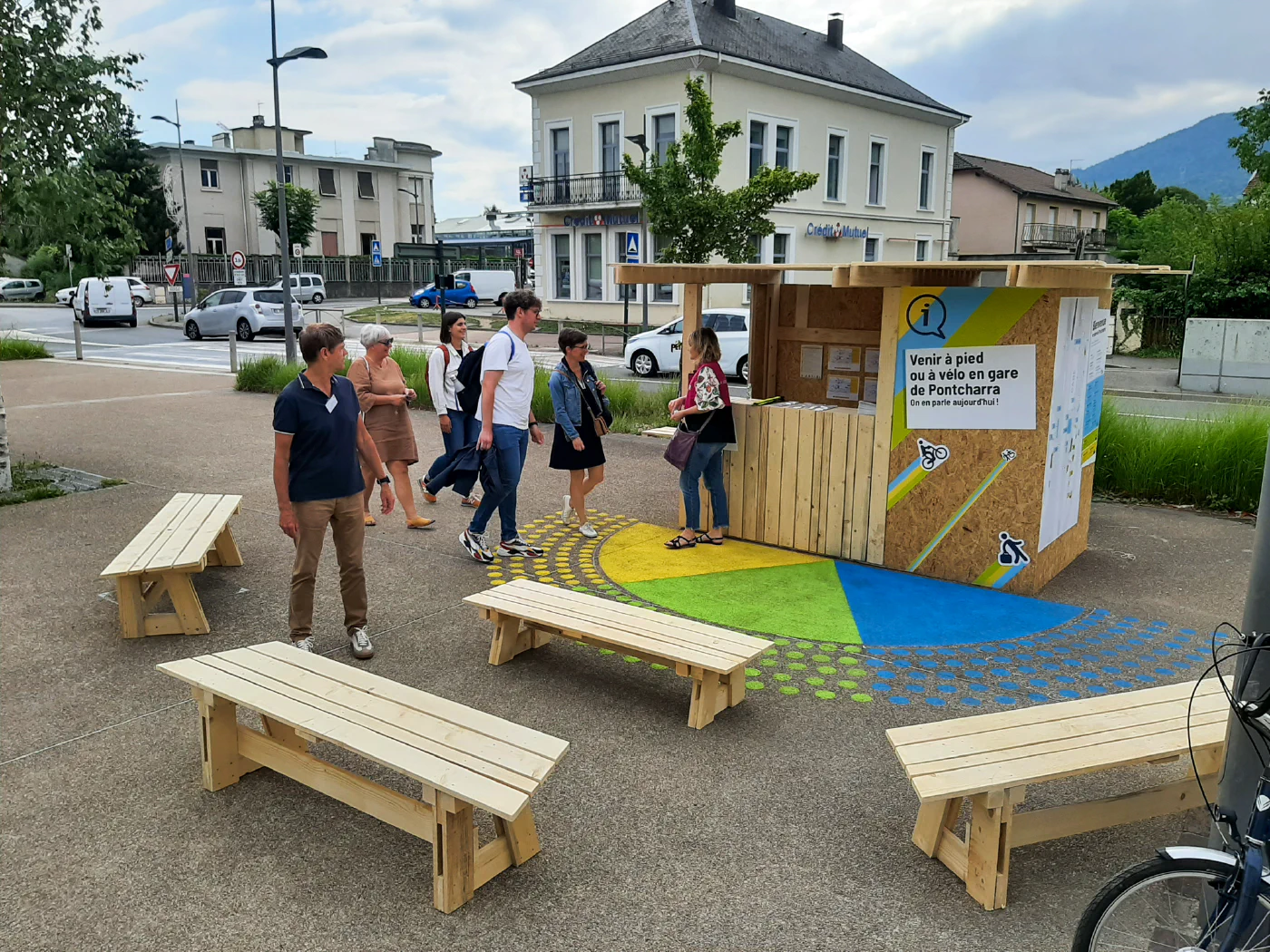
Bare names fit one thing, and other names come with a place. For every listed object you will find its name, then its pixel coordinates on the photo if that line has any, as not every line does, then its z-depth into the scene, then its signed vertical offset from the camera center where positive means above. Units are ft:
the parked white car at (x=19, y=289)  176.55 -1.04
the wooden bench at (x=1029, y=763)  11.12 -5.53
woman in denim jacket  24.64 -3.35
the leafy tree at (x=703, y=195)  73.36 +6.52
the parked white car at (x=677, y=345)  68.39 -4.51
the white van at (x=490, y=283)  172.35 +0.12
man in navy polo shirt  16.98 -3.12
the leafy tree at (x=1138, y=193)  253.85 +23.31
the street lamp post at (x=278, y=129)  77.61 +12.12
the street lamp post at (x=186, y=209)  164.10 +13.45
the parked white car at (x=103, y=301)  125.29 -2.19
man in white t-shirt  22.79 -2.56
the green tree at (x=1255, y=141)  108.68 +15.71
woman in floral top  24.27 -3.41
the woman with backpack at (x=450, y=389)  27.89 -3.06
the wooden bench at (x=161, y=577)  19.07 -5.67
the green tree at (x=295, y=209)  184.85 +13.78
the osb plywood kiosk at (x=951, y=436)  21.47 -3.54
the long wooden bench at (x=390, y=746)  11.05 -5.49
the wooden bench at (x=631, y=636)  15.58 -5.79
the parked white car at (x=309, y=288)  142.20 -0.69
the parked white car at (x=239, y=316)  109.09 -3.49
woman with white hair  25.98 -3.36
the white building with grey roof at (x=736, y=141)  111.55 +18.19
